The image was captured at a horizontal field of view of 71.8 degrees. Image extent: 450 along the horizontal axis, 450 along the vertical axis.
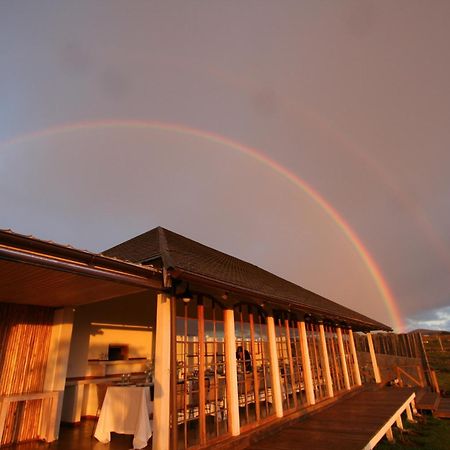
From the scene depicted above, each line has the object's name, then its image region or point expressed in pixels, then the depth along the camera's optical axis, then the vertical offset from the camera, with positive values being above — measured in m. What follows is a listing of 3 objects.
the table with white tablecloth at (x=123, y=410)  4.64 -0.76
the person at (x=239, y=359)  6.14 -0.12
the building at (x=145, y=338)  3.46 +0.31
